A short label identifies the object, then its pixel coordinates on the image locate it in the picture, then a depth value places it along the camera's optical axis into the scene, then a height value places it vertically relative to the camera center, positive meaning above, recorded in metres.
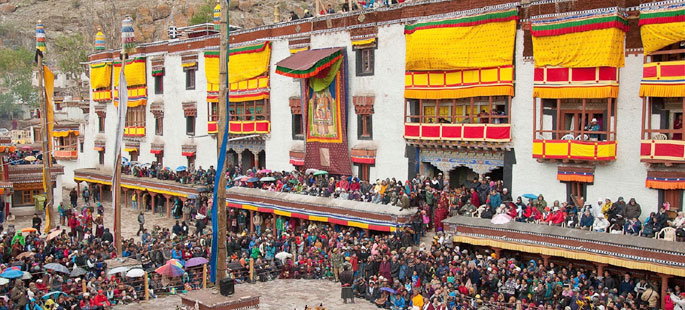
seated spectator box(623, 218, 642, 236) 22.02 -2.81
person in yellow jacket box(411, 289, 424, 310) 21.30 -5.07
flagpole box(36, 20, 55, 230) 34.67 -0.51
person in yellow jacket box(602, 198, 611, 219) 23.96 -2.38
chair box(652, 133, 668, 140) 23.67 +0.06
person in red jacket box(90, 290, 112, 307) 22.12 -5.32
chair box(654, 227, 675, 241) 21.09 -2.91
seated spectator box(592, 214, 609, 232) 22.62 -2.81
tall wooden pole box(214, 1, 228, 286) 15.69 +0.03
